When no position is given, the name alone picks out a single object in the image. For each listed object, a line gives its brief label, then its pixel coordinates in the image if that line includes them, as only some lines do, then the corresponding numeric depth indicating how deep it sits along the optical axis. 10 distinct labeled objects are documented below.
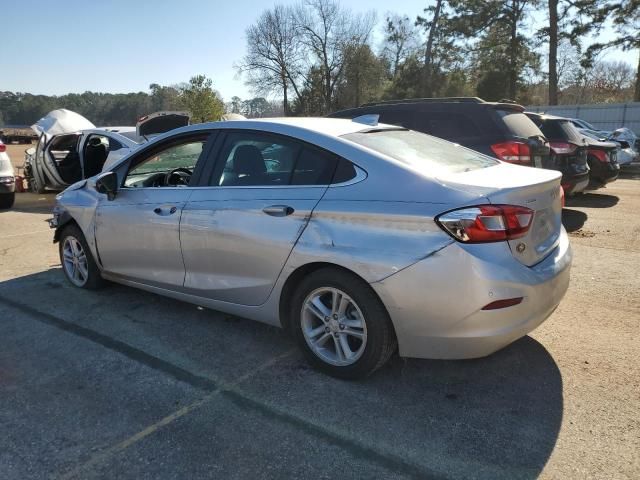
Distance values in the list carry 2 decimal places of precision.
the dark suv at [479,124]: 6.92
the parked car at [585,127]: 16.75
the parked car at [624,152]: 15.88
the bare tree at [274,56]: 49.38
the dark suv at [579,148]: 8.79
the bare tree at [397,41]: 58.56
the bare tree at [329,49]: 49.38
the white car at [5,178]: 9.84
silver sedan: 2.86
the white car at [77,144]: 10.24
